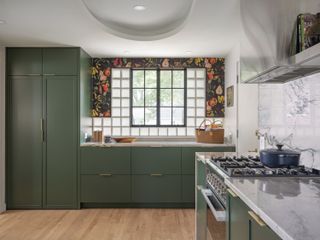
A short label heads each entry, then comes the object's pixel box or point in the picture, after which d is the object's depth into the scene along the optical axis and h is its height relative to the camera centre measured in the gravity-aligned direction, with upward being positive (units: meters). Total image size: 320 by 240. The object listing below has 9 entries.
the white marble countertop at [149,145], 3.36 -0.38
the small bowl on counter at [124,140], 3.61 -0.34
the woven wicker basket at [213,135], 3.41 -0.25
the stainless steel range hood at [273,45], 1.26 +0.43
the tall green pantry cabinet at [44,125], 3.35 -0.11
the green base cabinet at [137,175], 3.38 -0.80
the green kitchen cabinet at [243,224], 0.85 -0.44
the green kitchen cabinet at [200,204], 2.03 -0.76
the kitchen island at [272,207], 0.72 -0.33
